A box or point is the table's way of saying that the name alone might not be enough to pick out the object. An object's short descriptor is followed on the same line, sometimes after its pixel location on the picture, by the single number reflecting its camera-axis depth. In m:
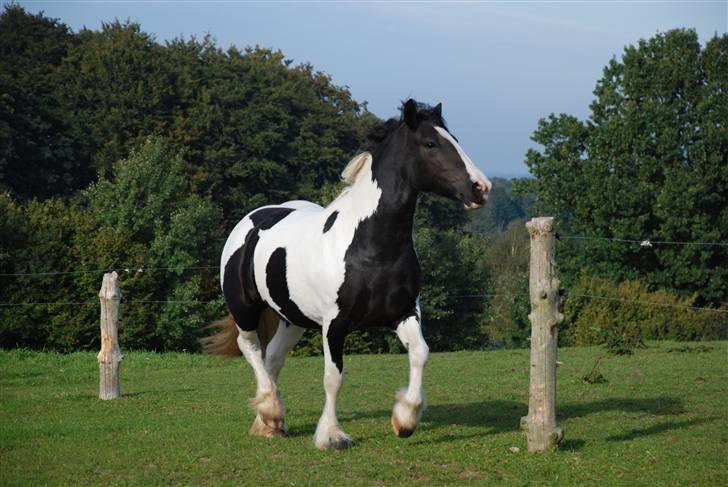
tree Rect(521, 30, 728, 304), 40.94
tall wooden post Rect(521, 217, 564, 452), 8.59
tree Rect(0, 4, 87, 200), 43.16
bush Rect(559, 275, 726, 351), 34.06
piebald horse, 8.70
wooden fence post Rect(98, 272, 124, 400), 13.88
